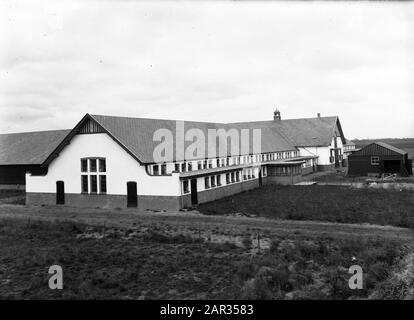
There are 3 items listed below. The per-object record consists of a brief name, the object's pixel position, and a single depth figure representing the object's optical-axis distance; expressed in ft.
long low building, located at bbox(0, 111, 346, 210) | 104.94
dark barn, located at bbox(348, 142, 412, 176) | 166.50
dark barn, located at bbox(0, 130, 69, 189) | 155.84
